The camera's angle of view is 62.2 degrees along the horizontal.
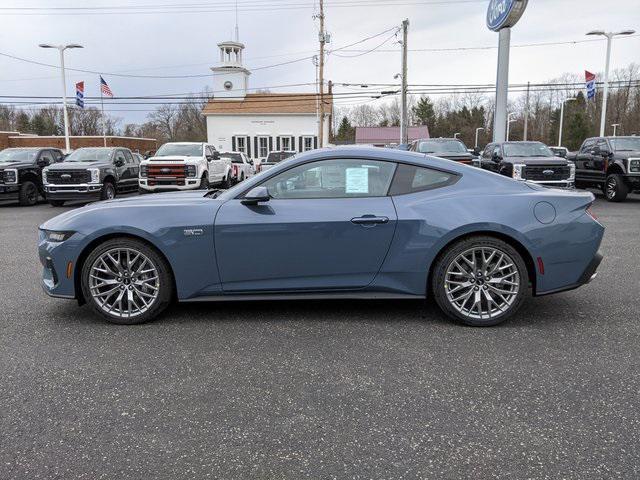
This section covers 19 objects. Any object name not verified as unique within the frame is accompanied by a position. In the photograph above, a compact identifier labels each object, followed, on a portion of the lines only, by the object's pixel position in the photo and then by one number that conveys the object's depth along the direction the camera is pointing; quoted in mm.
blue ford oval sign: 23406
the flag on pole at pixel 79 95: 30359
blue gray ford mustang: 4348
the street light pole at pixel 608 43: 29500
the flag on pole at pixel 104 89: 31688
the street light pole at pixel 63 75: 29938
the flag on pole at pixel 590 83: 32500
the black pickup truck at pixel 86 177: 15344
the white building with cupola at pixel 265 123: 52812
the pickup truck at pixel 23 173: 15766
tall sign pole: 24750
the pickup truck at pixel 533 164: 14453
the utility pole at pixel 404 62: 35125
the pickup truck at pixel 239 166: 23531
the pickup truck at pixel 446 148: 16750
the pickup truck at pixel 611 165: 14812
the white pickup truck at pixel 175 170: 16922
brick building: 40969
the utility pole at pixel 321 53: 40875
